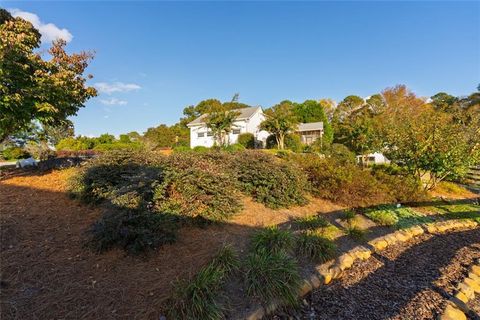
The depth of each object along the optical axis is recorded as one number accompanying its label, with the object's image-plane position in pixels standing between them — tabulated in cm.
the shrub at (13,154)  1812
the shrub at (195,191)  378
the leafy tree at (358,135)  1753
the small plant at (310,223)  443
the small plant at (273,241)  341
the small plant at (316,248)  349
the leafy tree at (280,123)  2121
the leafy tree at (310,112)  3145
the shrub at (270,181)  549
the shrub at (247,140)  2436
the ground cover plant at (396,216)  535
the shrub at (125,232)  287
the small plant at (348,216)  520
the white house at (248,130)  2522
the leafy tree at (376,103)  3167
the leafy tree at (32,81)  461
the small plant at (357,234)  439
